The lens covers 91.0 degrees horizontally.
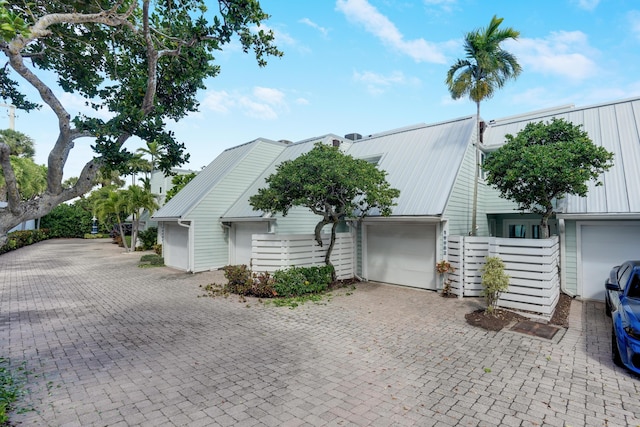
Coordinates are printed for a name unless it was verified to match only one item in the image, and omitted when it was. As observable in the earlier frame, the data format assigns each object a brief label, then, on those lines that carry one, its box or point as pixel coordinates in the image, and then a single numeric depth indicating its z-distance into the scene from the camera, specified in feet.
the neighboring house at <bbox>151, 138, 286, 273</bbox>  48.14
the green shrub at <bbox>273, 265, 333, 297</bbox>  32.45
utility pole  135.01
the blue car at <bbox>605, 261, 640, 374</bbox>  15.72
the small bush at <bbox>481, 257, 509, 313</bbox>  24.64
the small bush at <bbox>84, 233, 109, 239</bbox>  119.96
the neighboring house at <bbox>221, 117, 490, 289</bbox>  34.04
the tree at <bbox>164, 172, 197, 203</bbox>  73.77
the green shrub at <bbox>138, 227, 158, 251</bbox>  82.02
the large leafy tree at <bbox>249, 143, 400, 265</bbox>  30.60
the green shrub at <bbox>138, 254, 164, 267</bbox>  56.18
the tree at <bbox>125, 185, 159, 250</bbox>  72.08
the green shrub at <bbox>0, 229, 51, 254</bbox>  75.15
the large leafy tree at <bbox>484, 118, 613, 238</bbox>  25.82
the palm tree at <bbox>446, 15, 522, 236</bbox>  31.37
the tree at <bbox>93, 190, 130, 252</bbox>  72.84
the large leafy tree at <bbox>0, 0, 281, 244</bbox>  13.53
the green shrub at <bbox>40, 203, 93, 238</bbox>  116.06
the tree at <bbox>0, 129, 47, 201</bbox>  83.15
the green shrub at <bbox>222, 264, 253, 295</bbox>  33.73
